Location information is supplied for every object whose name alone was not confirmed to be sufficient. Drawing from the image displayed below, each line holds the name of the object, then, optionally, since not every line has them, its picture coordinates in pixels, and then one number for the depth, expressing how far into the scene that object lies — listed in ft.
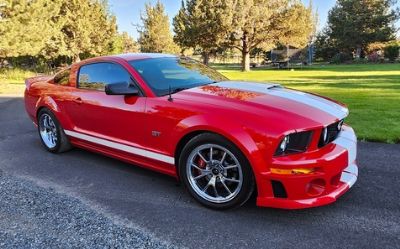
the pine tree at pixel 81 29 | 87.81
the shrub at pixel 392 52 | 136.87
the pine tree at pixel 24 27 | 54.54
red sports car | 10.42
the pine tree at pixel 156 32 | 137.39
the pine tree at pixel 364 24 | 156.66
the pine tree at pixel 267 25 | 107.74
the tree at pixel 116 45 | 110.73
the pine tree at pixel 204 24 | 105.81
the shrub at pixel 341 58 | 153.01
